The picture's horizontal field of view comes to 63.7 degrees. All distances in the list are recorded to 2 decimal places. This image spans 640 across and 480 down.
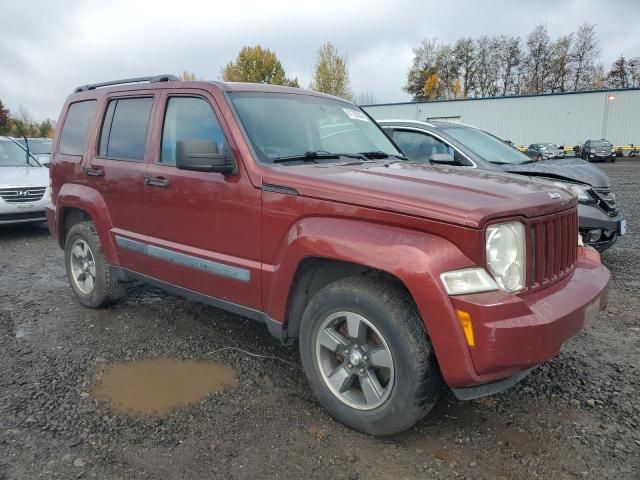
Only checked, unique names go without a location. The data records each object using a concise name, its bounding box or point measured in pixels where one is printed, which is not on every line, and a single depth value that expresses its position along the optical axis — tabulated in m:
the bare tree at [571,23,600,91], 54.09
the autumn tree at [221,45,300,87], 50.22
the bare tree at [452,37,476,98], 59.88
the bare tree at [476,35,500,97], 59.19
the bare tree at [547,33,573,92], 54.78
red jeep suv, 2.33
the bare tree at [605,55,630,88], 53.44
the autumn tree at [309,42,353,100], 43.44
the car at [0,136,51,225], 8.15
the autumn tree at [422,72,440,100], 59.42
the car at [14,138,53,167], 13.34
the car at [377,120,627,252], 5.54
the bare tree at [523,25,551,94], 56.06
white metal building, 38.16
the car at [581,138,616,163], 33.47
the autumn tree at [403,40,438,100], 61.28
